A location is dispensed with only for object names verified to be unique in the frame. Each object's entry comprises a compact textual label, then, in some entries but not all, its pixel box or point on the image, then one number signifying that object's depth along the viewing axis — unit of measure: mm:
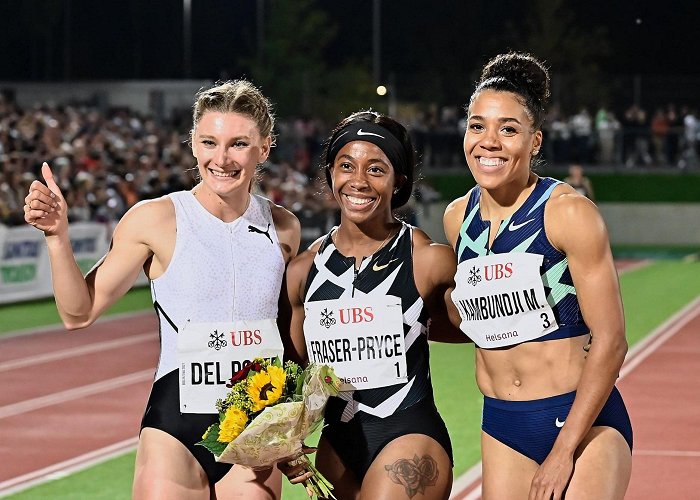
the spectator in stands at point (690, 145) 32156
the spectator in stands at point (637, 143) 32656
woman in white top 4457
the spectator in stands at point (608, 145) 32750
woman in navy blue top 4113
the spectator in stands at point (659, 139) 32562
